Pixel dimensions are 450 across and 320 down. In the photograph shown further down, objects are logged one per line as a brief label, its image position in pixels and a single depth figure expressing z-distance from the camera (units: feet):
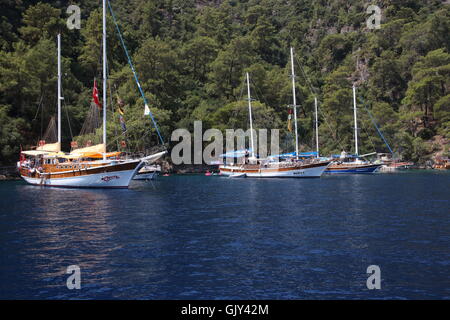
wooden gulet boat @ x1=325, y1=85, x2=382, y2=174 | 283.38
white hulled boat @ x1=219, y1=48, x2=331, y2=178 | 228.84
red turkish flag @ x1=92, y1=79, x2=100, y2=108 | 159.94
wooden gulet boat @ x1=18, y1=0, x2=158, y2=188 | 159.94
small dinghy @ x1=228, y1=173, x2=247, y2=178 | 251.39
